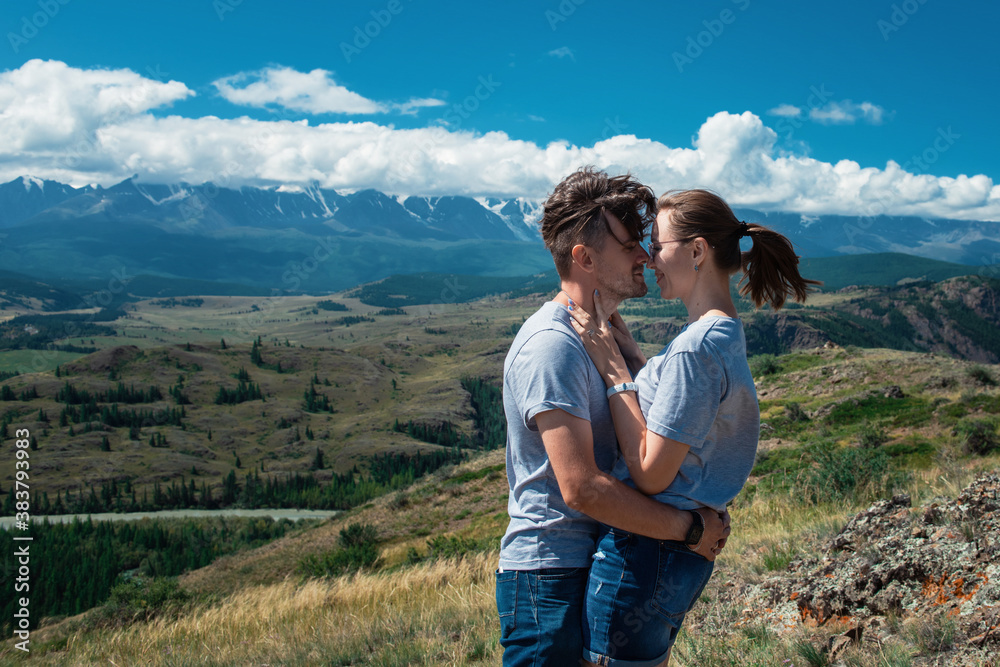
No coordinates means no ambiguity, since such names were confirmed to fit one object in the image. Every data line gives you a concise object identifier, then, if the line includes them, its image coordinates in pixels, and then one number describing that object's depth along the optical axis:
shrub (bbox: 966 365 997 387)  25.02
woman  2.86
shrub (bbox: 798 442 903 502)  11.27
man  2.85
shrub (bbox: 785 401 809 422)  25.50
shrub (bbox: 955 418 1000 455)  15.34
